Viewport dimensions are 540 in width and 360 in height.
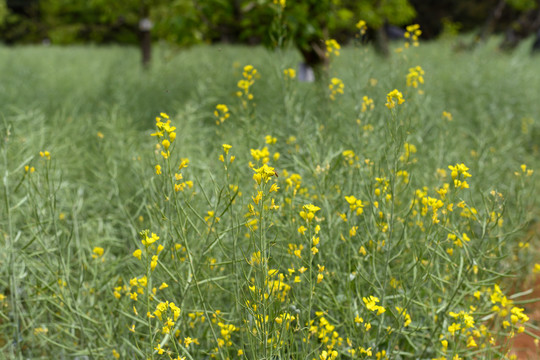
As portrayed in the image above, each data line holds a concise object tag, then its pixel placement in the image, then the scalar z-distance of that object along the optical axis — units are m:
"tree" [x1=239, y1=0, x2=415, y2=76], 4.05
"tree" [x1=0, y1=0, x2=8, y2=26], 13.31
